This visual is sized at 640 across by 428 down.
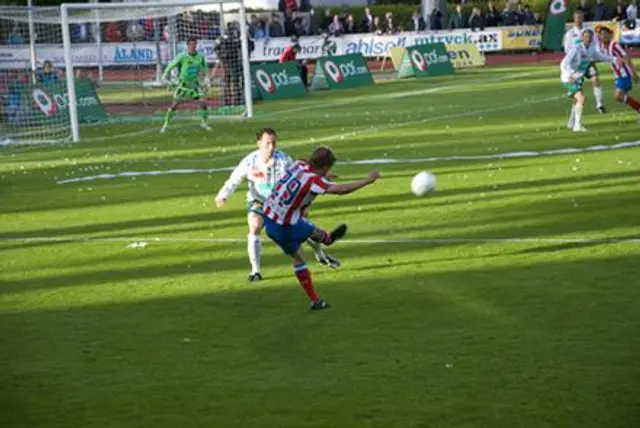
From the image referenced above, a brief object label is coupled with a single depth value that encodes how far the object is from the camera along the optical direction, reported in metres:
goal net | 34.78
